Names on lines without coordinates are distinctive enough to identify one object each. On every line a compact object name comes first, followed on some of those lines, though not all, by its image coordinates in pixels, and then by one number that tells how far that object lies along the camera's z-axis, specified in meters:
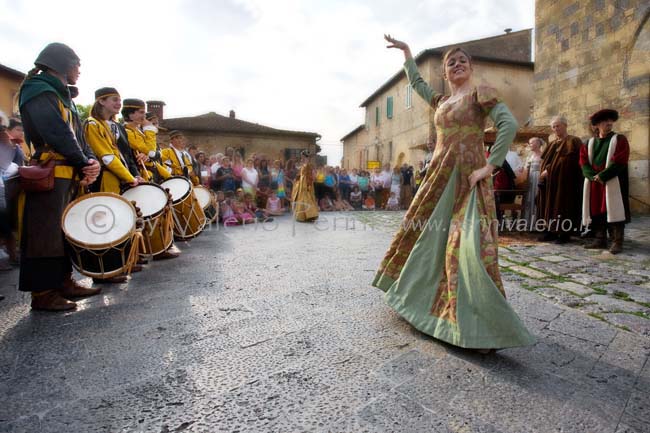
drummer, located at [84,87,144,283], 3.69
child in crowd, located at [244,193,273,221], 10.66
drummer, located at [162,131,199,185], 6.66
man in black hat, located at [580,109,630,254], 5.34
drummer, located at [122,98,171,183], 4.91
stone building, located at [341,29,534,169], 21.98
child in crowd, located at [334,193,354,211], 15.05
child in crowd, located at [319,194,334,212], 14.92
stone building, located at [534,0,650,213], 9.79
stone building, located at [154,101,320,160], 26.66
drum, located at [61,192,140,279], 2.90
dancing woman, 2.11
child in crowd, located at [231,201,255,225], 9.86
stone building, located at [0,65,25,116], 20.08
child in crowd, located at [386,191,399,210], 15.49
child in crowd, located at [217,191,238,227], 9.54
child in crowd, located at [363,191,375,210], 16.20
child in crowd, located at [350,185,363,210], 16.20
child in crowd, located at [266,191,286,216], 12.12
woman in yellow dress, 10.08
